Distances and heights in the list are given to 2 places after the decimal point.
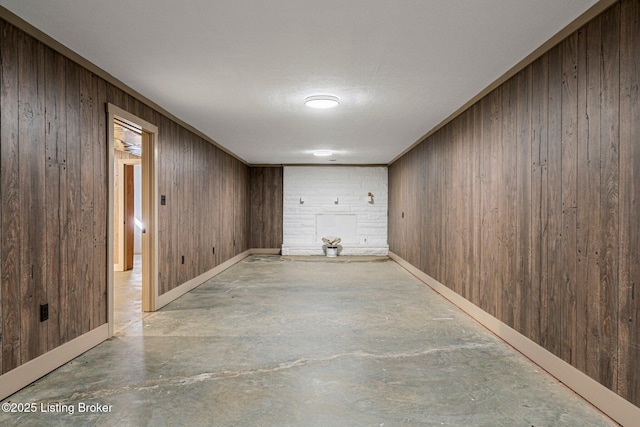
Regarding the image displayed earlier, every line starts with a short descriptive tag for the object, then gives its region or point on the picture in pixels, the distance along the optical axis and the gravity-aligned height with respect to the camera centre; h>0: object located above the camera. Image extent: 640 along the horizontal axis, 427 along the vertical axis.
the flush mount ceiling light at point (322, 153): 7.51 +1.17
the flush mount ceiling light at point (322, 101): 3.81 +1.12
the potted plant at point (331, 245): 9.27 -0.85
